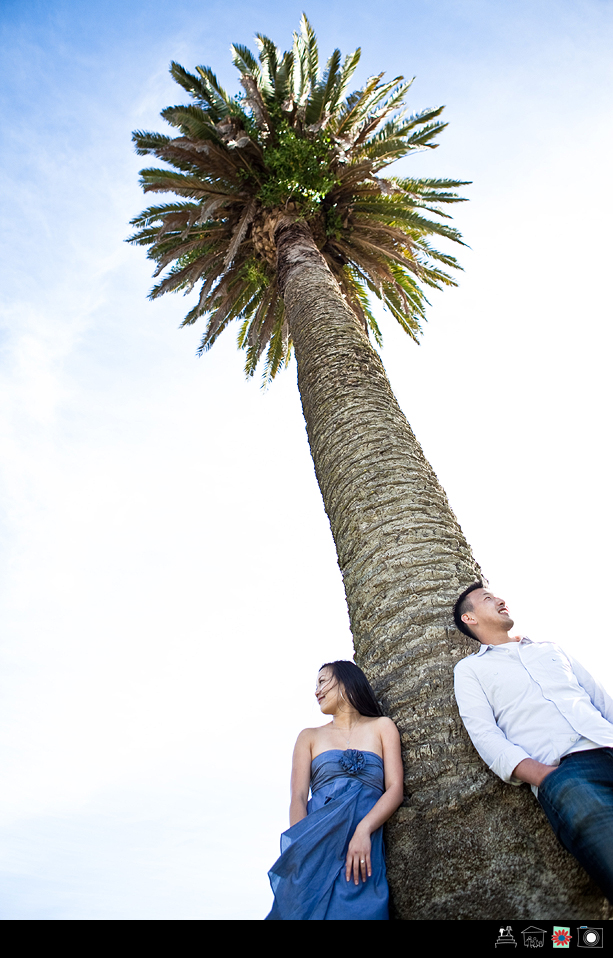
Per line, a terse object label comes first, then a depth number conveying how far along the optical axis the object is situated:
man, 2.20
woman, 2.51
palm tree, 2.59
